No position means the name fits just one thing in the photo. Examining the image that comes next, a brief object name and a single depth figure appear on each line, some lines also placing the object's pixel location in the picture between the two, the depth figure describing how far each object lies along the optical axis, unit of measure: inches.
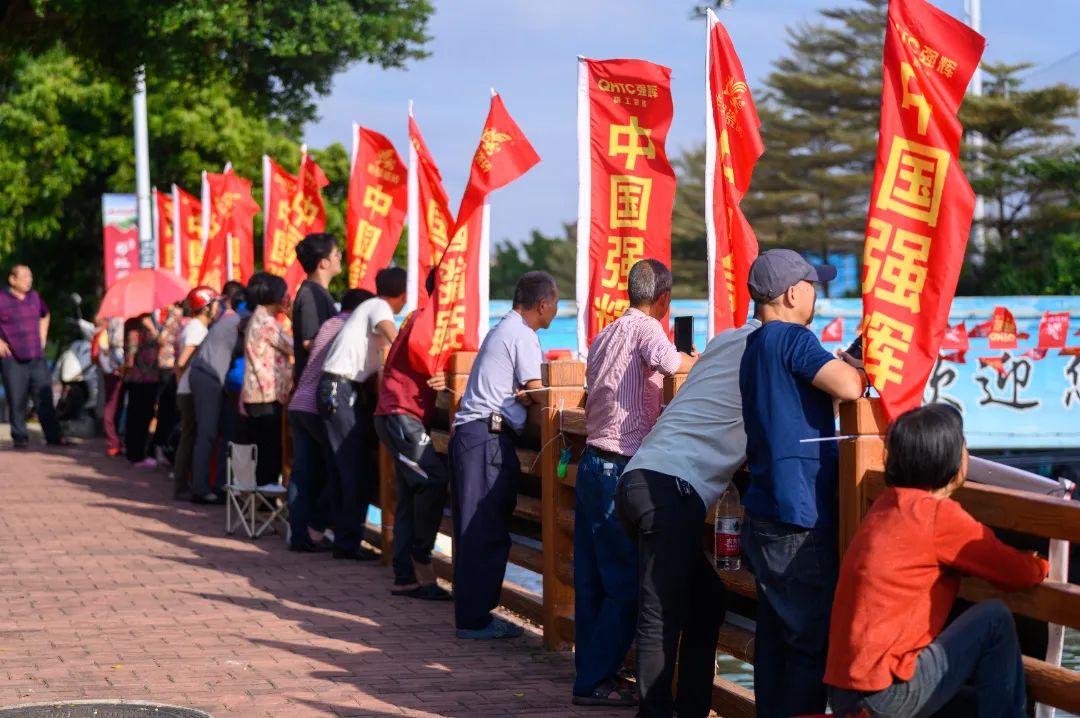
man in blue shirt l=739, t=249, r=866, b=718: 199.8
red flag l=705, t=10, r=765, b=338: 320.2
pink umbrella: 731.4
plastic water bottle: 228.7
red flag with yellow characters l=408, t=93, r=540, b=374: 364.2
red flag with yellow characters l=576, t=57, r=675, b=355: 367.6
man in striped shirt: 255.4
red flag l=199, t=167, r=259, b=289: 825.5
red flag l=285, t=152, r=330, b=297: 685.9
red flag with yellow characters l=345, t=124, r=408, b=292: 560.1
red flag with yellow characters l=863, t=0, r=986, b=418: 211.9
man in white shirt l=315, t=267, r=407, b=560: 411.5
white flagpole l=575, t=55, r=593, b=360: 369.1
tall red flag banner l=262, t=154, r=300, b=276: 708.0
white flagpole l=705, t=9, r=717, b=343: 319.3
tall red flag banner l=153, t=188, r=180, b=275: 1126.1
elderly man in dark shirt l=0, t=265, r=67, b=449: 782.5
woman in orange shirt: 171.5
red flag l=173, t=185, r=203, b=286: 1008.4
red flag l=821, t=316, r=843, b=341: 941.8
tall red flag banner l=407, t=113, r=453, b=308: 476.1
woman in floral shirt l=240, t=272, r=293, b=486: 486.6
